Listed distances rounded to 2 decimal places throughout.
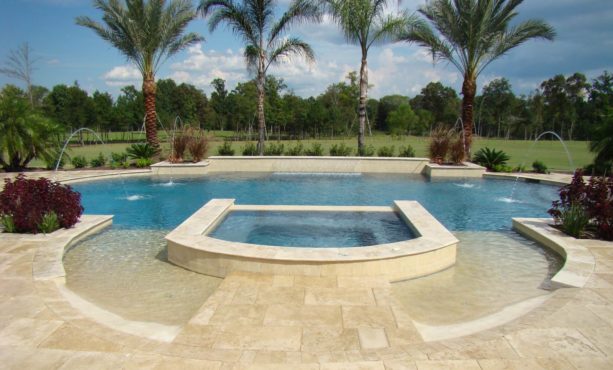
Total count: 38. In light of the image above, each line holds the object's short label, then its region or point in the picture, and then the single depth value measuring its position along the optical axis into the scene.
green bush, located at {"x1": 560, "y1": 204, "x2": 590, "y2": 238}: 6.66
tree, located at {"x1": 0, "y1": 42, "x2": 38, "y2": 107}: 32.36
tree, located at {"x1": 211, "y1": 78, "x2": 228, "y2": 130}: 47.25
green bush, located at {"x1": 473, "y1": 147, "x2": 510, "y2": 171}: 14.99
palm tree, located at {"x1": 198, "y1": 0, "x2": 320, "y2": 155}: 16.62
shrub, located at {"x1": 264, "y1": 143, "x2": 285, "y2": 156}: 17.62
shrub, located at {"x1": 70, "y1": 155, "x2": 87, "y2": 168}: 15.50
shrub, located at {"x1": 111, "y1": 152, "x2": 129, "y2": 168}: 15.52
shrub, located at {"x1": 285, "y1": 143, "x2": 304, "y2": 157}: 17.49
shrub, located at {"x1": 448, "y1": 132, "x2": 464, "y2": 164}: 14.86
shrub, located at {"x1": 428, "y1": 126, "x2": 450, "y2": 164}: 15.13
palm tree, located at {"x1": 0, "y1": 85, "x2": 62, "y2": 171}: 13.27
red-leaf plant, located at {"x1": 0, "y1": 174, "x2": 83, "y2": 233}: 6.76
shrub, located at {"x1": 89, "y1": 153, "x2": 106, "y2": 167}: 15.71
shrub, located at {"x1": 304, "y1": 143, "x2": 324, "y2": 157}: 17.56
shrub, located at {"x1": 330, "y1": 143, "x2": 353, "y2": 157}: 17.64
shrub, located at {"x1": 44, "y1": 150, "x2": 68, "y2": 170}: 14.41
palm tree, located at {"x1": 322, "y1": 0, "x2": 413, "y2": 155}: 16.02
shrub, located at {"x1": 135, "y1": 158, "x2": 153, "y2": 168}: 15.32
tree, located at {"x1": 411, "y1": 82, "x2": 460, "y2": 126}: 53.62
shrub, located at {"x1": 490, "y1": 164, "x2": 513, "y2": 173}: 14.45
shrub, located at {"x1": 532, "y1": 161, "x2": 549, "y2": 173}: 14.14
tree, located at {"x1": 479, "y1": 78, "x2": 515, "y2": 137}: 51.66
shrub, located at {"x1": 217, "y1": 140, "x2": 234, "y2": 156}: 17.52
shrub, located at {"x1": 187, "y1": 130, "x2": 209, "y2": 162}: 15.42
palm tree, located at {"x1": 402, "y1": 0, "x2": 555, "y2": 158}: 15.53
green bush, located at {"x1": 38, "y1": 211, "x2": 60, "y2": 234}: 6.77
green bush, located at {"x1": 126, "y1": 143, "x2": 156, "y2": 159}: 16.16
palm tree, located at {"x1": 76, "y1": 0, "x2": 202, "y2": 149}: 15.91
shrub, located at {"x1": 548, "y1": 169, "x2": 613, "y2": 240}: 6.46
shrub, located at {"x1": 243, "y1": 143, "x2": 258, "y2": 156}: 17.84
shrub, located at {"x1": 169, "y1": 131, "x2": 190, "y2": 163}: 15.38
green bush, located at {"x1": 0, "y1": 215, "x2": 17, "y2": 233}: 6.78
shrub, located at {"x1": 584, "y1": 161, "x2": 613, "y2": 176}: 12.65
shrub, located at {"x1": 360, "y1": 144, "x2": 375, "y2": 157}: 17.46
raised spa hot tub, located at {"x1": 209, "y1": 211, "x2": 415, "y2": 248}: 6.62
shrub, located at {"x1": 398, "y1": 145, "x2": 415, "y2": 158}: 17.25
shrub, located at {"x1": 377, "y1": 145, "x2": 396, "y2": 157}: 17.53
